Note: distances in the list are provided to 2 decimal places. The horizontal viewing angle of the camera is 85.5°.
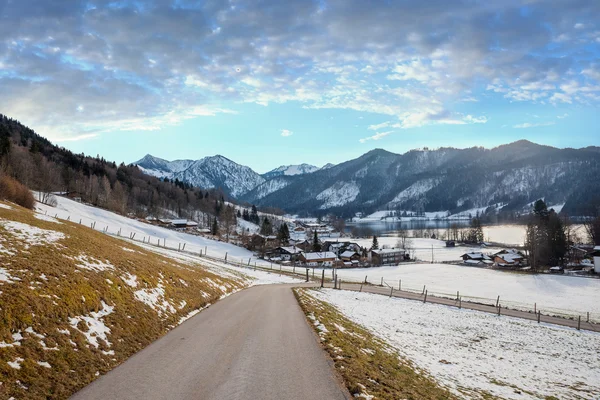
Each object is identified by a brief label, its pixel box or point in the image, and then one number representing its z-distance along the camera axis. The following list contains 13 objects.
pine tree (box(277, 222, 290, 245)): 125.00
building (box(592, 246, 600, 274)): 76.56
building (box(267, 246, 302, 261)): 107.99
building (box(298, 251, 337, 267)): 102.06
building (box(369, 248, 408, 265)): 111.81
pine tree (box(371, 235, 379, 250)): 135.85
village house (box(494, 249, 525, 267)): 99.69
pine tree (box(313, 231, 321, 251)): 121.12
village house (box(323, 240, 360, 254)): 128.62
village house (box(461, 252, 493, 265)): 106.82
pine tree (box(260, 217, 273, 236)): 139.30
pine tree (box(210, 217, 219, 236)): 129.75
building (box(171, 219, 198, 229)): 131.62
